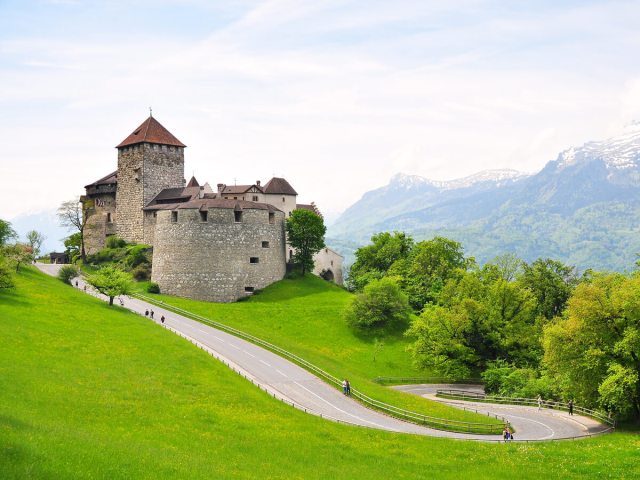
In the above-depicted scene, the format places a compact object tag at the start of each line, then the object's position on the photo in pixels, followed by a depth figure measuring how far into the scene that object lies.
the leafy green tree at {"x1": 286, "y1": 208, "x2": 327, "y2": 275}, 106.31
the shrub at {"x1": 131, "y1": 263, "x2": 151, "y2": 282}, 103.75
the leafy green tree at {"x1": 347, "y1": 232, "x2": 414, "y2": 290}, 113.25
